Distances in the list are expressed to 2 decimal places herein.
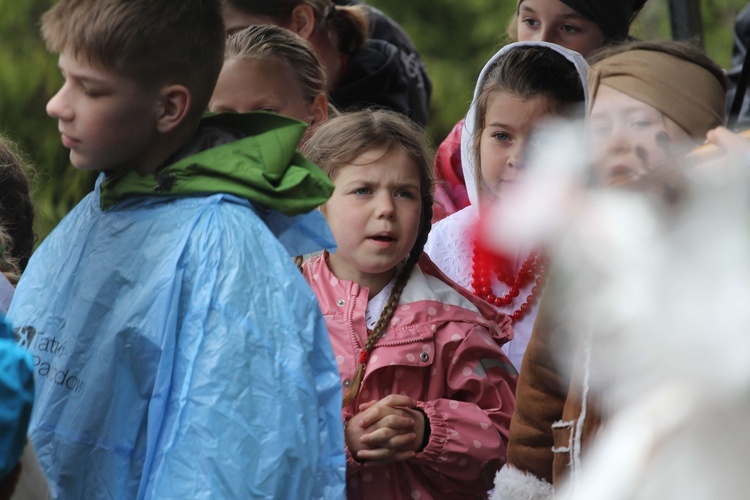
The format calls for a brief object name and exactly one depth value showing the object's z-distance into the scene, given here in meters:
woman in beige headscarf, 4.32
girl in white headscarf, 6.40
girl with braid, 5.47
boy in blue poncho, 4.19
